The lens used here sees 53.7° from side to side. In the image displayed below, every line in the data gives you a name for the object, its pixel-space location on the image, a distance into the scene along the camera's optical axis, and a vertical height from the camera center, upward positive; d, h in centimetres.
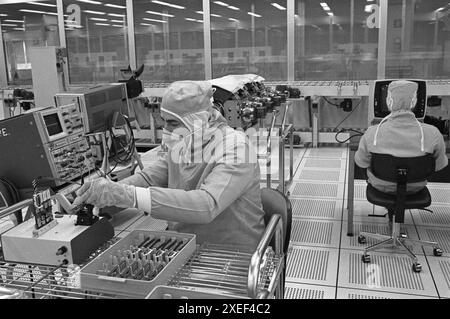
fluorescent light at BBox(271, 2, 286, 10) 652 +99
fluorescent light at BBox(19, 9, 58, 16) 767 +120
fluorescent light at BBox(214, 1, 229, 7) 680 +108
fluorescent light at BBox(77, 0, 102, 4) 749 +129
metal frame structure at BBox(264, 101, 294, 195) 349 -59
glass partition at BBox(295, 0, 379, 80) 625 +47
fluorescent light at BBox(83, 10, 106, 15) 748 +111
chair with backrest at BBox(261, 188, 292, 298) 178 -55
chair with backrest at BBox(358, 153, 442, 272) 268 -77
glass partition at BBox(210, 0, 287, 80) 664 +56
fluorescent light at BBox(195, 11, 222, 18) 683 +92
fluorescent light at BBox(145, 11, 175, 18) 717 +101
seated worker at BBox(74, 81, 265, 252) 161 -37
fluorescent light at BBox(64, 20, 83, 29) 754 +92
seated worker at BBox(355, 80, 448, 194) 276 -41
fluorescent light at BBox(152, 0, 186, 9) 709 +115
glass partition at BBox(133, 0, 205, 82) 704 +57
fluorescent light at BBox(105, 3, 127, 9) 725 +118
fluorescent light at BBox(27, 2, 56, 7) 762 +129
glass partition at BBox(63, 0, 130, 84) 739 +66
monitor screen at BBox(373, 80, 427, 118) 354 -23
